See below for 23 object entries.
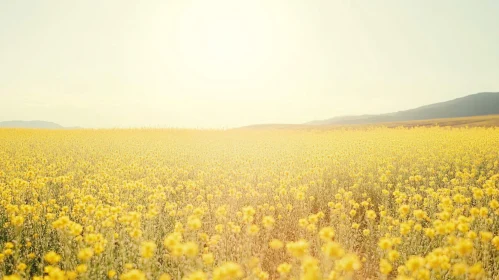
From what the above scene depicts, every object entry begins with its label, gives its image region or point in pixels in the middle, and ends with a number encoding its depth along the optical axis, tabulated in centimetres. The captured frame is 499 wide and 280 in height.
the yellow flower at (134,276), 259
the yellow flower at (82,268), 281
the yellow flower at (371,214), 489
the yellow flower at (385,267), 282
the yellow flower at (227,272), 244
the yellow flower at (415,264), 279
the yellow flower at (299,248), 282
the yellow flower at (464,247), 288
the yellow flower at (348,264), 260
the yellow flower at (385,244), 316
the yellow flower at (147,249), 291
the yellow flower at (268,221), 378
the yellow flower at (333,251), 282
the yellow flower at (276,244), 324
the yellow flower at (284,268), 291
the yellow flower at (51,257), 302
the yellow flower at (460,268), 284
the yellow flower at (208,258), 308
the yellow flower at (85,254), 297
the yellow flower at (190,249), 279
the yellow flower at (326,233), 332
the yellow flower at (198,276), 253
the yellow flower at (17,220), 411
